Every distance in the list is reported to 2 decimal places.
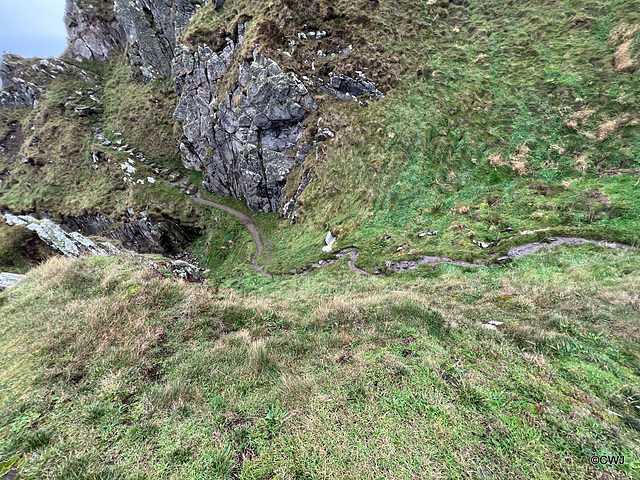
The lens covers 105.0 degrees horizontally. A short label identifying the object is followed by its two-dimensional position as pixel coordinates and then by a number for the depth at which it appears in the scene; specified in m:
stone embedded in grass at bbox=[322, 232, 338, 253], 30.70
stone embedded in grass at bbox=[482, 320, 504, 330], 8.60
